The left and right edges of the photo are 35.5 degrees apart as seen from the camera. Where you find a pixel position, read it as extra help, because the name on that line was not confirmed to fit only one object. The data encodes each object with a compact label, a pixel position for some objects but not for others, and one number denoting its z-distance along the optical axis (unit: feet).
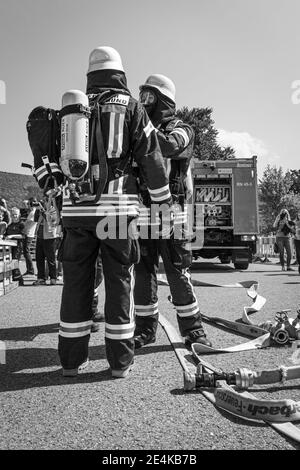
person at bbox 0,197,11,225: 39.11
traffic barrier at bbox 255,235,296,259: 81.88
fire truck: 47.32
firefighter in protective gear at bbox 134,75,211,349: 13.43
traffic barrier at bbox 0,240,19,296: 24.80
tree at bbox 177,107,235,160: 129.08
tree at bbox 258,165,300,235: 154.30
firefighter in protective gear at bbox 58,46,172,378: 10.88
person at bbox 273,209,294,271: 45.03
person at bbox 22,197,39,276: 36.13
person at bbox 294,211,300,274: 41.04
